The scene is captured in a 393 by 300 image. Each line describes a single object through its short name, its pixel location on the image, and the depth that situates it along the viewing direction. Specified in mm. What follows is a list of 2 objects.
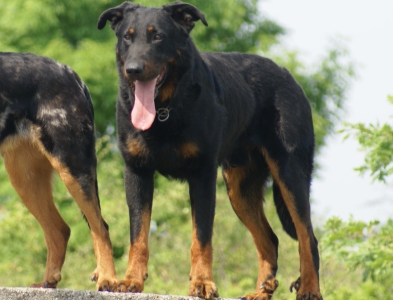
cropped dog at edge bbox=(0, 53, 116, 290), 13258
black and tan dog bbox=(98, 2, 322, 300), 12258
